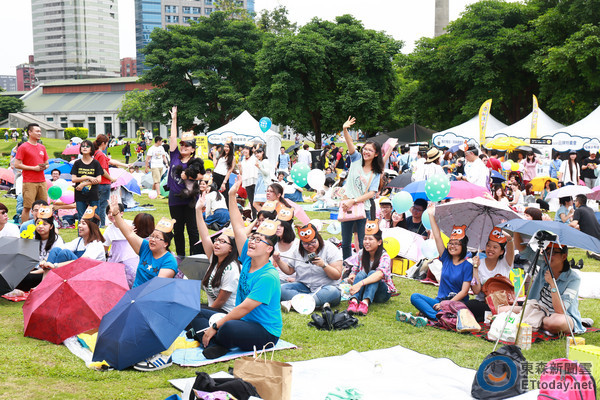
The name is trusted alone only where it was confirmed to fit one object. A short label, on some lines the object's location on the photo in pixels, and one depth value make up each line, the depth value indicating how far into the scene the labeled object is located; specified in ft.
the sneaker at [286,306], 20.85
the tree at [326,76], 110.22
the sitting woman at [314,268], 20.77
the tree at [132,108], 215.31
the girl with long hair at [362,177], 23.59
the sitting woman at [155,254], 17.74
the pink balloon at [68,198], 39.73
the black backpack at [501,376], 13.50
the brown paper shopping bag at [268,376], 11.91
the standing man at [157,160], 56.59
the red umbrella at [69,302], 16.76
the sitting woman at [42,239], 21.50
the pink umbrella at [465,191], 26.45
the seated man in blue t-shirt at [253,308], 14.88
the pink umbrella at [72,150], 54.66
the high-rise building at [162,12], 410.31
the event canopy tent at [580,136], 64.28
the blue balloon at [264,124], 66.64
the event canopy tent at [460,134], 83.54
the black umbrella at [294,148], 108.70
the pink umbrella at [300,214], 25.32
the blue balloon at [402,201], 29.06
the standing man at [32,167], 29.07
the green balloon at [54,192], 34.24
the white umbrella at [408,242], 28.25
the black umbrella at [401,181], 37.52
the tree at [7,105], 262.88
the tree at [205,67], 134.51
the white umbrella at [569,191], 33.55
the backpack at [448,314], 19.22
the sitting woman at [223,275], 17.51
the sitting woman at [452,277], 19.97
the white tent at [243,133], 75.39
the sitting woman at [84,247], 20.72
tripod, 15.70
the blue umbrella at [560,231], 15.80
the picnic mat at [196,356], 15.55
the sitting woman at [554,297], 17.31
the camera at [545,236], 15.70
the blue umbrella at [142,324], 14.65
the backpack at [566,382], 12.05
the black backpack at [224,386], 11.37
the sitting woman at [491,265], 19.99
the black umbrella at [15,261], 19.99
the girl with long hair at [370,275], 21.13
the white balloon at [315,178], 50.70
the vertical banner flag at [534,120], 72.49
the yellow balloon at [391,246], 26.50
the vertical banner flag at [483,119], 73.56
